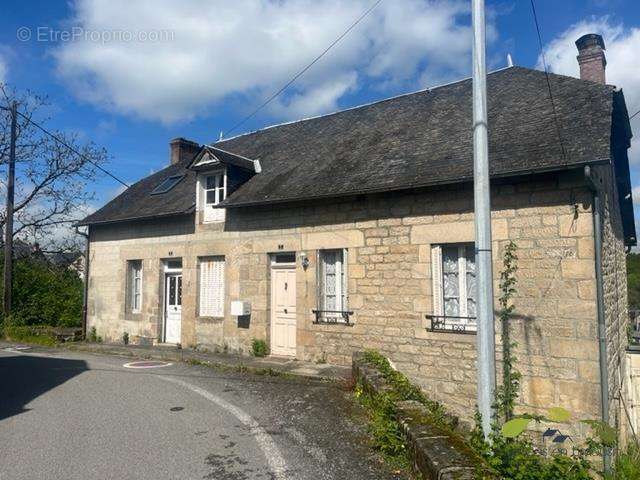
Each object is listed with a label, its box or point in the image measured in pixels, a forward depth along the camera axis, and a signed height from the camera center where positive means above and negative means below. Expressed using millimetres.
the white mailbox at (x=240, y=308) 11188 -409
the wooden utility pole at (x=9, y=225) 16484 +2162
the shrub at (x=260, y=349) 11016 -1292
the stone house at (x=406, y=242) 7559 +934
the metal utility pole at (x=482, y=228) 4520 +565
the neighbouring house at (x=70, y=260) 21962 +1322
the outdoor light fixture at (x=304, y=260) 10414 +606
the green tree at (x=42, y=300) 17000 -346
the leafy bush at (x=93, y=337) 14547 -1357
